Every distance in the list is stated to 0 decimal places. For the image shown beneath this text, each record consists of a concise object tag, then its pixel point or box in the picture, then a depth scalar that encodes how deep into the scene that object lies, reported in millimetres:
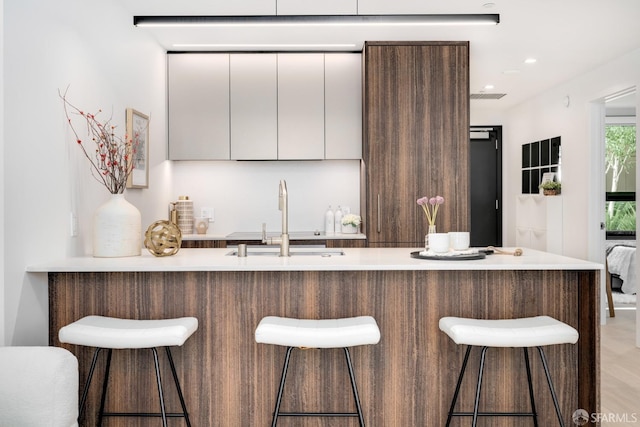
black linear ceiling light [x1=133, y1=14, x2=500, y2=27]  2877
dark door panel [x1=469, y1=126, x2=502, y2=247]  7336
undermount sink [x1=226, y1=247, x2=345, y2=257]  3119
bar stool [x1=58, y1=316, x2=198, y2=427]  2180
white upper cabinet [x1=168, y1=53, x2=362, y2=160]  4613
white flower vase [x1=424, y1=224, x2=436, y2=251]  2790
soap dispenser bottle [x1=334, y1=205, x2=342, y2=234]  4746
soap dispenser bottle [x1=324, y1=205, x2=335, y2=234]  4773
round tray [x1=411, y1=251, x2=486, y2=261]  2605
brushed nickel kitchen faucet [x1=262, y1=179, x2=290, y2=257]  2893
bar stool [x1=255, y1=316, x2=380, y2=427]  2178
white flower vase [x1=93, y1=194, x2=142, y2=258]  2816
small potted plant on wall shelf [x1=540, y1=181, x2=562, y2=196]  5832
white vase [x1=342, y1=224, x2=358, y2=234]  4636
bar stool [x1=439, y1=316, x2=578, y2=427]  2199
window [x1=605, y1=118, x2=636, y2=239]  7430
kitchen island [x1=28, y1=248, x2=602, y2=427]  2594
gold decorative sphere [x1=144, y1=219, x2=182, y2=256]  2803
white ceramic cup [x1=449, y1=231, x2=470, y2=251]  2730
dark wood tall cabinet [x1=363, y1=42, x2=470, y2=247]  4262
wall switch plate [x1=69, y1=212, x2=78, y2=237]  2834
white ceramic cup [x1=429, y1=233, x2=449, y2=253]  2705
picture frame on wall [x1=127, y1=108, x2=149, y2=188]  3646
